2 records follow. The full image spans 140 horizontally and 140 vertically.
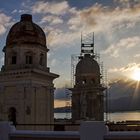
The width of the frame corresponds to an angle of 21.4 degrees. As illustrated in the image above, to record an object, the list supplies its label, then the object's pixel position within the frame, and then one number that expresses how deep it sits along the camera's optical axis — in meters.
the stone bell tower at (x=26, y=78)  37.12
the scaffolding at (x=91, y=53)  57.28
